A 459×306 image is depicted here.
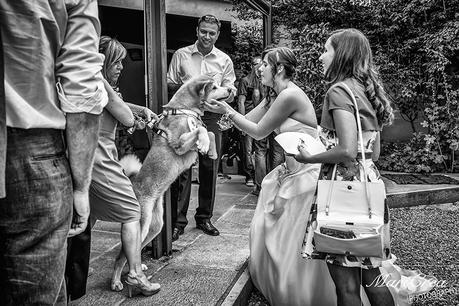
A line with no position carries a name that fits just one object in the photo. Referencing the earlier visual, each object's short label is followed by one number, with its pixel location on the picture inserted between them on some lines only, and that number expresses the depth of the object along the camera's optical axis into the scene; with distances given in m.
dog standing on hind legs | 3.52
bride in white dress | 3.38
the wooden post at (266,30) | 8.35
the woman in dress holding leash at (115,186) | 2.95
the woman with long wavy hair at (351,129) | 2.62
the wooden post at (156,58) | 3.84
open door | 4.66
